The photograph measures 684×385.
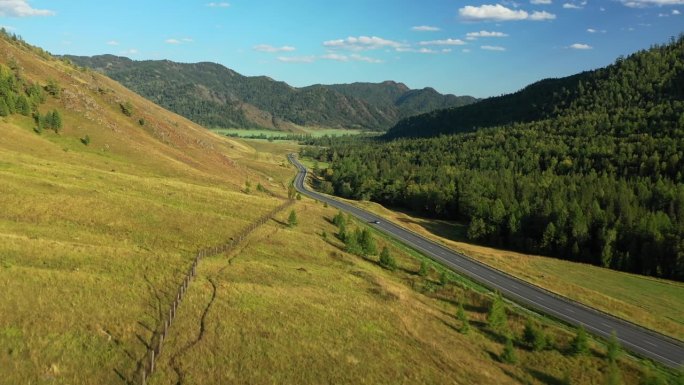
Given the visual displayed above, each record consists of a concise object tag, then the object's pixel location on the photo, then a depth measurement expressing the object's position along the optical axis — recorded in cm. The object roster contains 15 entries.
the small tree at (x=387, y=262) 7300
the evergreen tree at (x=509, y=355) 4506
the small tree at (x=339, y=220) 9044
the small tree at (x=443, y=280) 6994
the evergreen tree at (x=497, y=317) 5544
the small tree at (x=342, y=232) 8028
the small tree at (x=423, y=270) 7306
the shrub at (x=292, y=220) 7756
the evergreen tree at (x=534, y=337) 5100
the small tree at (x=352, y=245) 7412
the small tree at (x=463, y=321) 5012
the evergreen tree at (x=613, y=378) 3686
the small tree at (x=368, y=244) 7725
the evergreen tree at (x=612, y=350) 4706
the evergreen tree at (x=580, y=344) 5097
